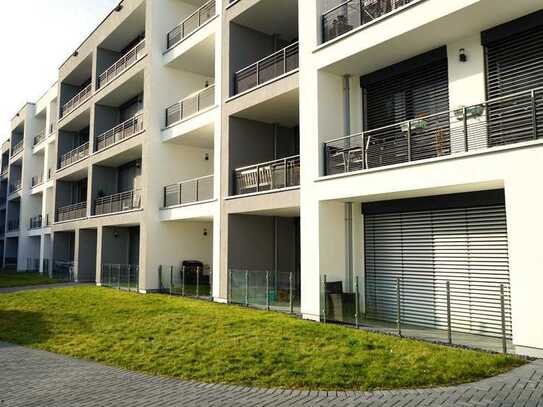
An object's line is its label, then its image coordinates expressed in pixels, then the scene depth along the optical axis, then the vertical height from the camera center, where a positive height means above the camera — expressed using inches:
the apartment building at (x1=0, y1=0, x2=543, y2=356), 403.5 +94.0
